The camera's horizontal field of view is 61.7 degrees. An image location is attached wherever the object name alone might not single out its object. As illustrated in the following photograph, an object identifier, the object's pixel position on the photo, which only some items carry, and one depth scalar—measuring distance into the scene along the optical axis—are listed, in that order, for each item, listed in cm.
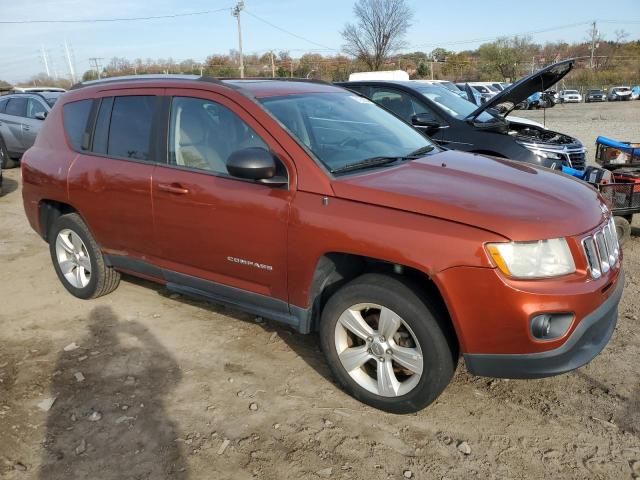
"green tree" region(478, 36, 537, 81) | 5953
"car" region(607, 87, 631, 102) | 4438
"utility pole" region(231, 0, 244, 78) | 4509
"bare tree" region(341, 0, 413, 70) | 4831
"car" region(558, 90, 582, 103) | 4609
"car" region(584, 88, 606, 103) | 4597
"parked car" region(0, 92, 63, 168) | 1166
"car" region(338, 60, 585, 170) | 602
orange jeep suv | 256
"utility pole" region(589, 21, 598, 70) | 7066
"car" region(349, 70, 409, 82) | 2043
